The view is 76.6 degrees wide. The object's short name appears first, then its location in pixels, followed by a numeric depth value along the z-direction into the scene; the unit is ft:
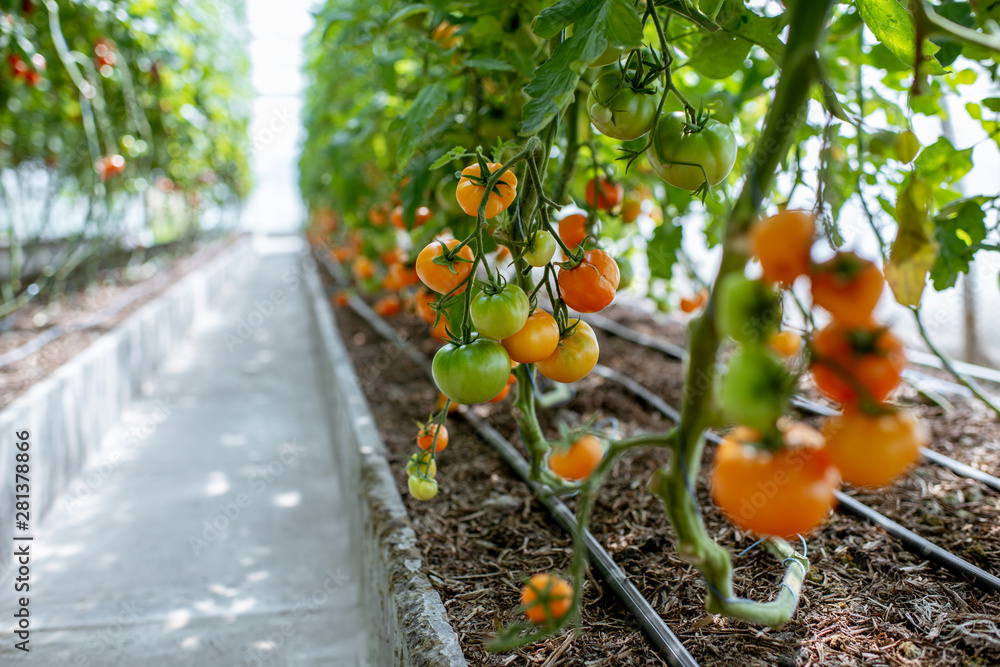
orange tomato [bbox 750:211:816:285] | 1.50
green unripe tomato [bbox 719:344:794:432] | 1.52
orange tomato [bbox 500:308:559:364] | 2.77
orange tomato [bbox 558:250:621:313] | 2.94
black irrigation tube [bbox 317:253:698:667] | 3.43
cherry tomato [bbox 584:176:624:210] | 4.46
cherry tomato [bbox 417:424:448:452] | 3.92
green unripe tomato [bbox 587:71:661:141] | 2.95
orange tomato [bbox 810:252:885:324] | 1.48
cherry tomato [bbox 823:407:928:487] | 1.48
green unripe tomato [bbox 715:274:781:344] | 1.54
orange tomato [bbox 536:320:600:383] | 2.95
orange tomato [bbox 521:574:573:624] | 2.21
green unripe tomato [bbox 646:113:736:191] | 2.81
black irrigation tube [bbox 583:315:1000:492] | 5.12
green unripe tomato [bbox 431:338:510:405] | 2.72
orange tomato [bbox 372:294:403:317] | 10.89
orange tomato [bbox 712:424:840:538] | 1.60
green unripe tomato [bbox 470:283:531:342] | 2.66
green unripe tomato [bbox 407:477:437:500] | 3.70
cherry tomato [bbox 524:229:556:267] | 3.01
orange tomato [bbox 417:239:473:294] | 3.01
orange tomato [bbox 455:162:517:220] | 2.86
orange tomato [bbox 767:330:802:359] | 4.05
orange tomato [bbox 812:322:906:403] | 1.49
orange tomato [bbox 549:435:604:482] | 3.58
